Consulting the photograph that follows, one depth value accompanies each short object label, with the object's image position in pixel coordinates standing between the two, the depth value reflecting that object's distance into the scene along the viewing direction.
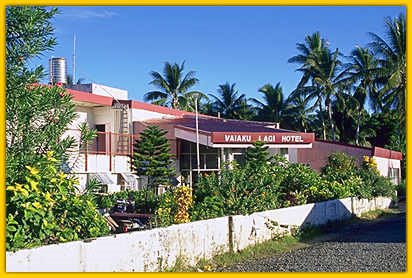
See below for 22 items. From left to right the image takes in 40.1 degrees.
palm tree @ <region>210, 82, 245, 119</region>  48.25
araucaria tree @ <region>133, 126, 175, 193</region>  22.11
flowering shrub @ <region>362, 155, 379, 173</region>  27.53
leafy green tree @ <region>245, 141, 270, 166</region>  22.80
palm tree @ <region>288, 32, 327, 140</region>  42.44
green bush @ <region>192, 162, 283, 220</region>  11.74
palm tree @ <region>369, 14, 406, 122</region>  33.44
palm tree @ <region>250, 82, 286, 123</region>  45.97
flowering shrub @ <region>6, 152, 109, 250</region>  6.43
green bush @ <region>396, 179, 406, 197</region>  31.43
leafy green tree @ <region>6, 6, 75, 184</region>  6.51
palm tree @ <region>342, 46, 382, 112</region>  40.41
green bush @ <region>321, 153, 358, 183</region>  20.58
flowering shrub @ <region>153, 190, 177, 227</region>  10.05
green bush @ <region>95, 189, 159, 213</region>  15.97
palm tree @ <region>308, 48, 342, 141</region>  41.59
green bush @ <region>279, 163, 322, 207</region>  15.83
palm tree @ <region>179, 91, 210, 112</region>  42.50
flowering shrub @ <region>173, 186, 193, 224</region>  11.09
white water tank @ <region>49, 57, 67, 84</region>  23.11
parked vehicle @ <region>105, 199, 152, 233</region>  12.38
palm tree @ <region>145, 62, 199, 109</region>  42.25
